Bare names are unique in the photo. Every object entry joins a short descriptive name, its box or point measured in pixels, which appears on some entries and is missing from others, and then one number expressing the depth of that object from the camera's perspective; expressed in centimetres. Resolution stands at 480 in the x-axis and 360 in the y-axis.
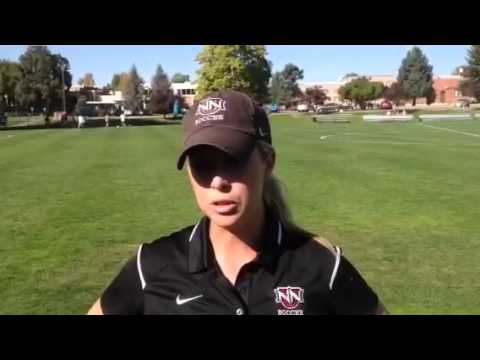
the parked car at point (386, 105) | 10628
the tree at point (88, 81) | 13646
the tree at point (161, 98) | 9688
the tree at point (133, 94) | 11800
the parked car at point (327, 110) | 10425
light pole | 8015
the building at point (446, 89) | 12569
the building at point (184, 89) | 11241
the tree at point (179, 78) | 13776
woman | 181
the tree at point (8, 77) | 7888
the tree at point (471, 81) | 9191
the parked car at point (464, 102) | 9842
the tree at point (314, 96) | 13800
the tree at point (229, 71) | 7321
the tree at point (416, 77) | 11900
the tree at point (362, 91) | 12662
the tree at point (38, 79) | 8194
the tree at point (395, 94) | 12225
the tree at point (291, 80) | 13625
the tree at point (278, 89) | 13475
